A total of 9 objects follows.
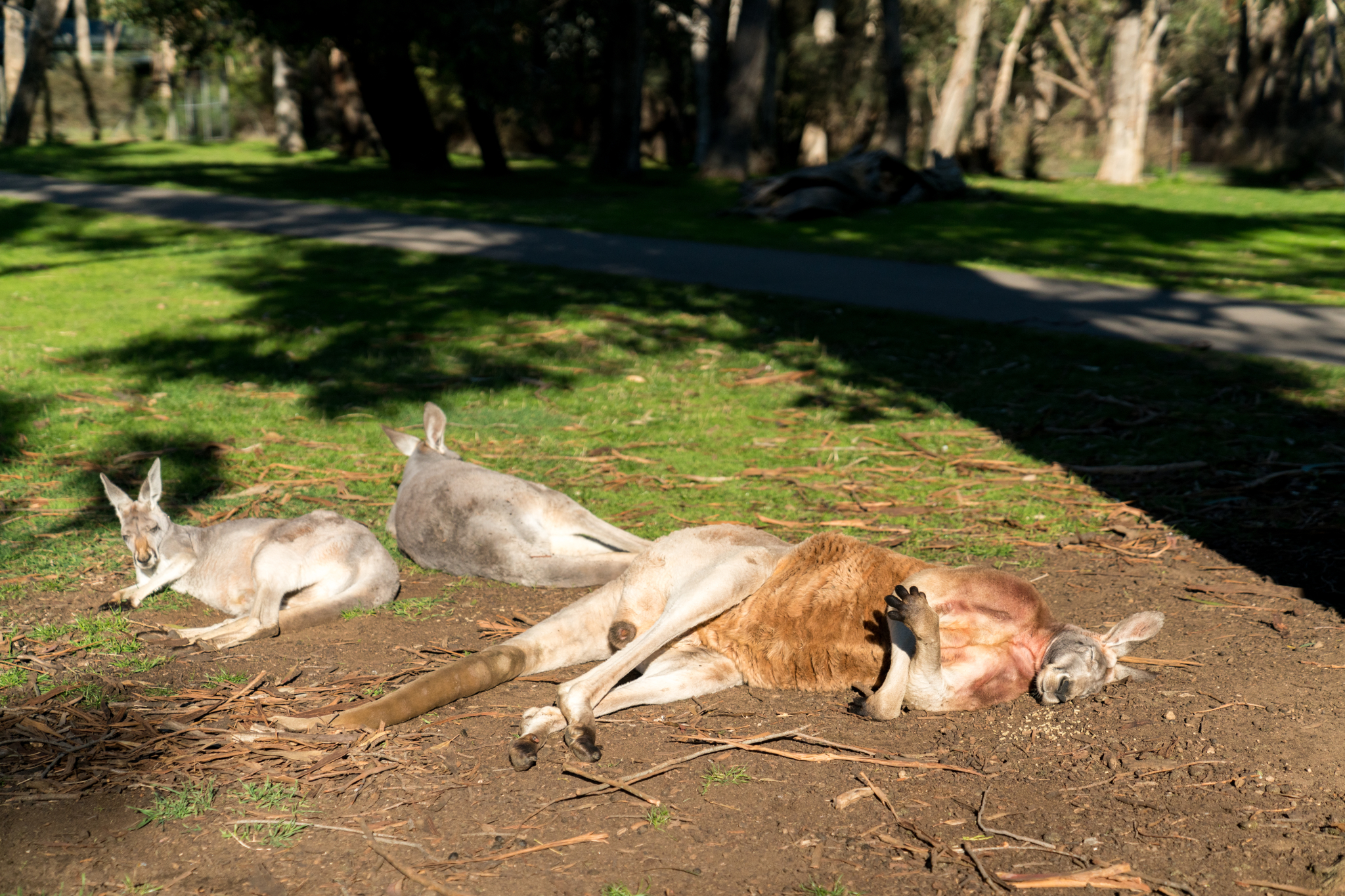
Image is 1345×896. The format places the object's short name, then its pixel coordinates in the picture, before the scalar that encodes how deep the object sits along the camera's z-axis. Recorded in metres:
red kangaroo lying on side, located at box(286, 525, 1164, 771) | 3.42
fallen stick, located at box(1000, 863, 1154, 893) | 2.67
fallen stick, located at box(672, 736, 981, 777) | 3.24
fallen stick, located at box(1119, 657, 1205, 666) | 3.82
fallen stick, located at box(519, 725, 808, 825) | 3.11
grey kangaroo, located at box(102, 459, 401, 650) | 4.30
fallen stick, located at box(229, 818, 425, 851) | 2.93
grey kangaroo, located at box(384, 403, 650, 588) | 4.61
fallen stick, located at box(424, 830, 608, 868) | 2.81
